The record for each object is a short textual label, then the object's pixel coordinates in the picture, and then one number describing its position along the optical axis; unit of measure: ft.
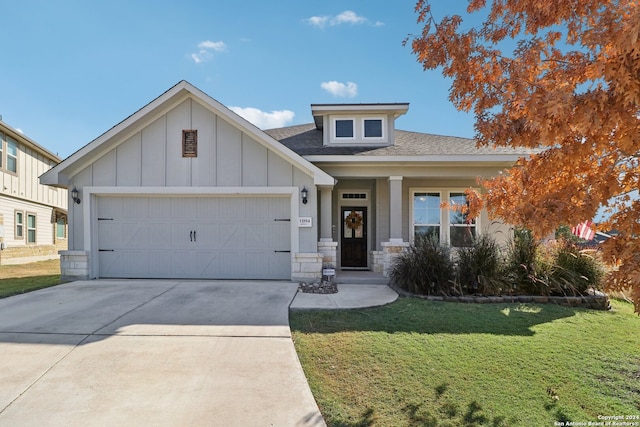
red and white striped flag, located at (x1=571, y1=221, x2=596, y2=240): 30.33
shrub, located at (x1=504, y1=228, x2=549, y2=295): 22.71
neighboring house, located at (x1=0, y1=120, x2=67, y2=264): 48.62
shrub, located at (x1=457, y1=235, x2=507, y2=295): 22.53
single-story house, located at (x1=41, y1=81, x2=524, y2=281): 28.17
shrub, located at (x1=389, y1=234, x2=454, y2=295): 22.98
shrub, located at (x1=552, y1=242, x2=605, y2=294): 22.41
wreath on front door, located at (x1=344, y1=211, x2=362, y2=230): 36.88
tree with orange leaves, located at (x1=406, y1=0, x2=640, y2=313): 7.19
